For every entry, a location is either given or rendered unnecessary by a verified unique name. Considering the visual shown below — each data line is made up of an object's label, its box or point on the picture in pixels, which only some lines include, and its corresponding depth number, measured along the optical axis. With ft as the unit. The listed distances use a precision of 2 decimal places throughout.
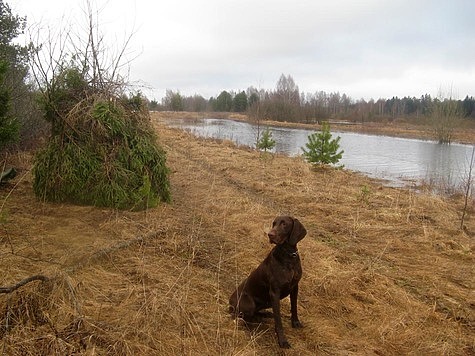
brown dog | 10.77
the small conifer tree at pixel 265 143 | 57.98
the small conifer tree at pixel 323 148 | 46.24
